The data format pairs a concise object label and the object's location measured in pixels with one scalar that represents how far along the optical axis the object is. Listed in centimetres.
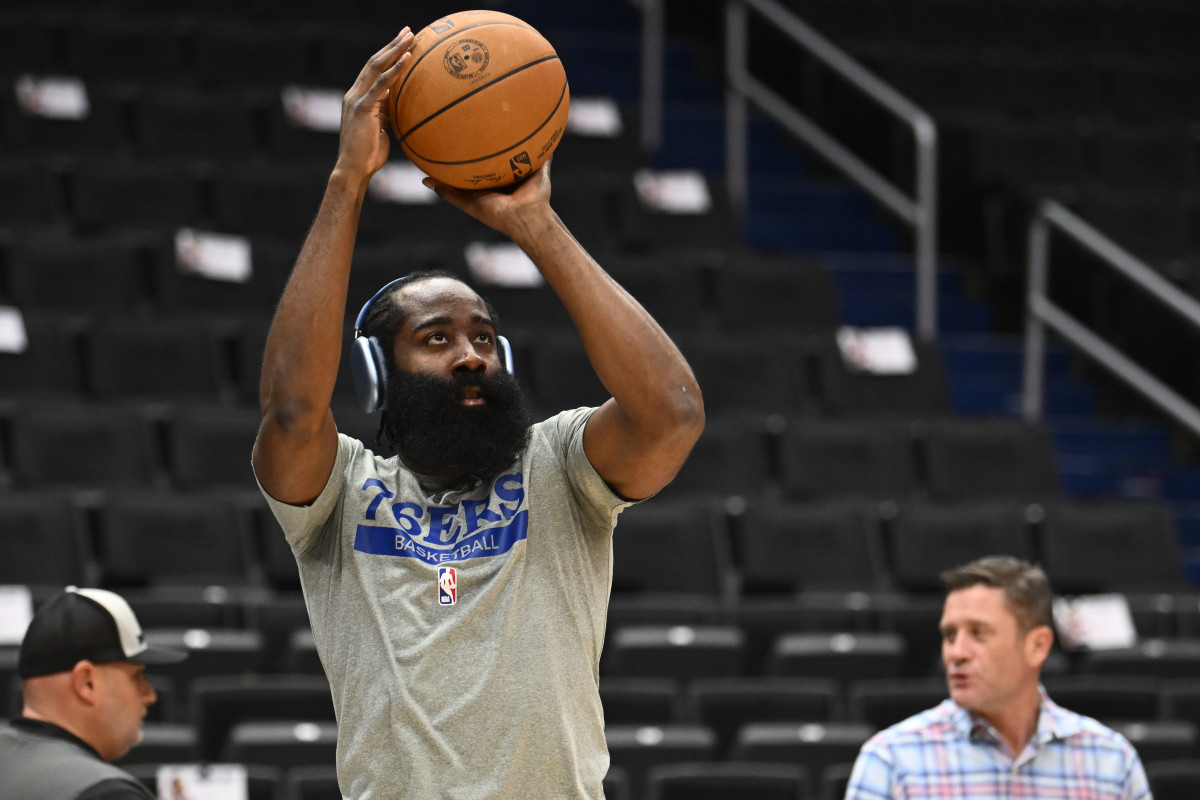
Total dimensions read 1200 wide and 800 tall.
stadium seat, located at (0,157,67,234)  1387
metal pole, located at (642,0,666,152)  1709
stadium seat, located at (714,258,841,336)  1446
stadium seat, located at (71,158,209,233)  1405
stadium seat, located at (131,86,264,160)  1502
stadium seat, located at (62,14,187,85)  1591
